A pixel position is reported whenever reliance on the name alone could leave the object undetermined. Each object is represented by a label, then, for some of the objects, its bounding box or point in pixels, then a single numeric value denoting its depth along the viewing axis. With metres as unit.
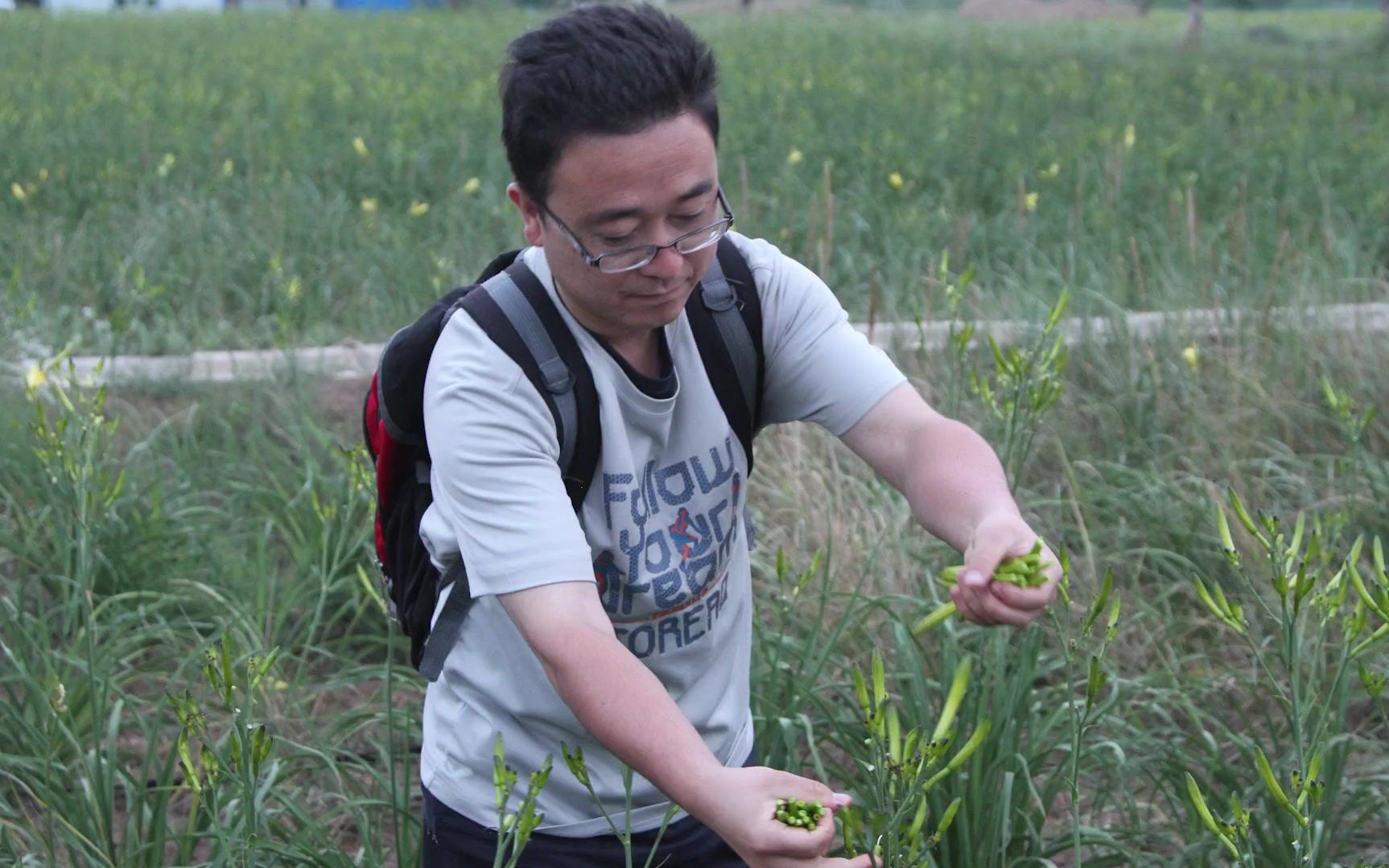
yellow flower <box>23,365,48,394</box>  2.60
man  1.47
